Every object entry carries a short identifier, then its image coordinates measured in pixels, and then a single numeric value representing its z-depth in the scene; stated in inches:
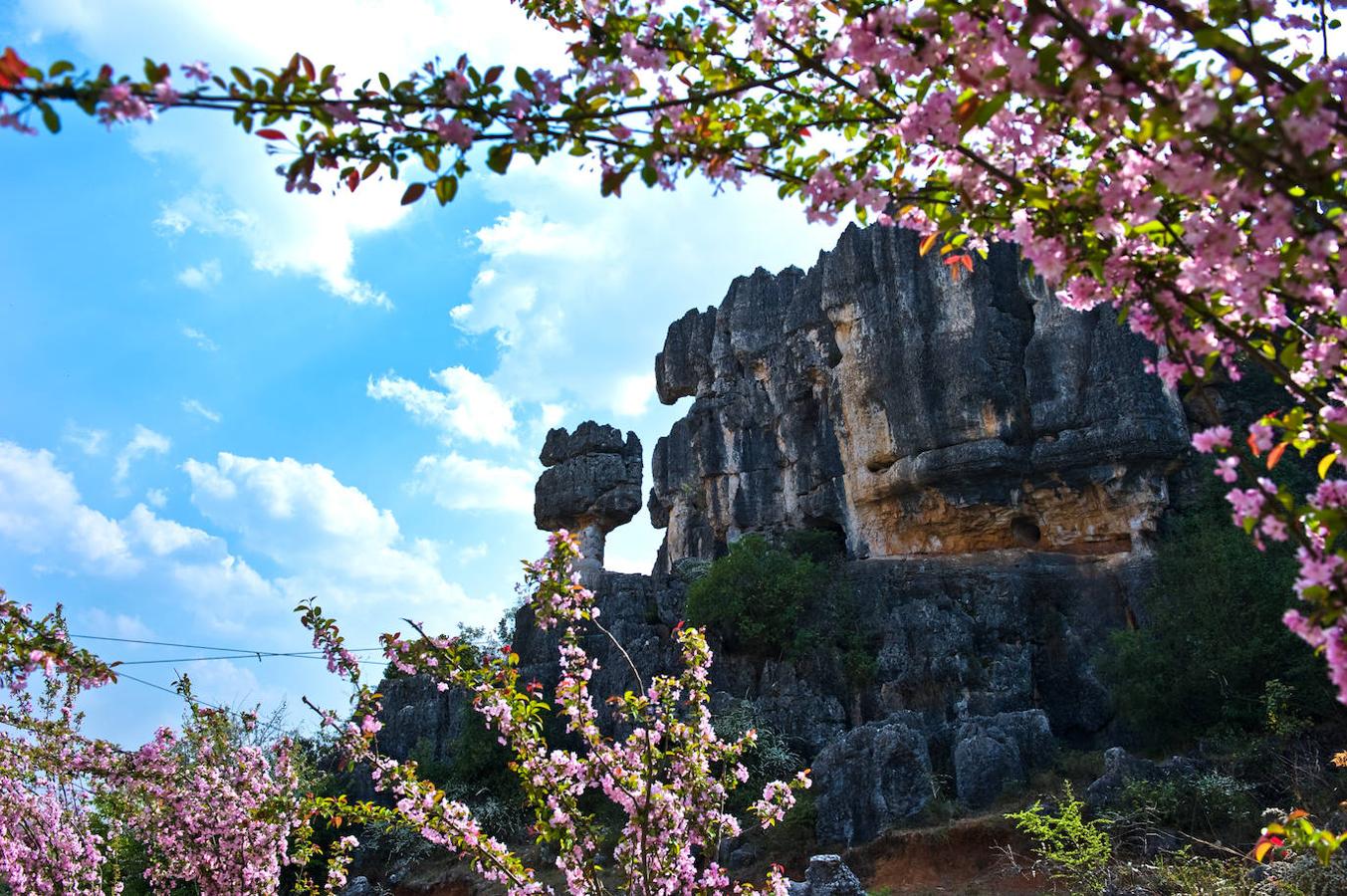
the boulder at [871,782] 736.3
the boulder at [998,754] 750.5
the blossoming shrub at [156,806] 335.9
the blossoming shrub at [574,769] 260.7
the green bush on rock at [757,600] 1106.7
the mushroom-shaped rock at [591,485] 1540.4
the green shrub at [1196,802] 608.1
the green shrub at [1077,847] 453.1
